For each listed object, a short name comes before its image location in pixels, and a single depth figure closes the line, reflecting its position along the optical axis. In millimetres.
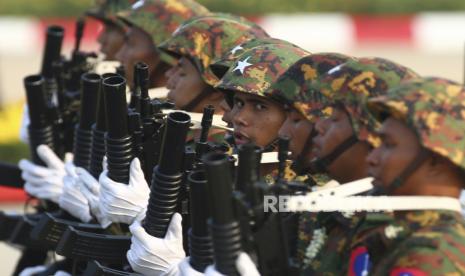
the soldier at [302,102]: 12594
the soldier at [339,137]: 11586
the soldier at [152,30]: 18797
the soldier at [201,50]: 16500
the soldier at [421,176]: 10562
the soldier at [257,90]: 14031
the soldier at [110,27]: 20719
